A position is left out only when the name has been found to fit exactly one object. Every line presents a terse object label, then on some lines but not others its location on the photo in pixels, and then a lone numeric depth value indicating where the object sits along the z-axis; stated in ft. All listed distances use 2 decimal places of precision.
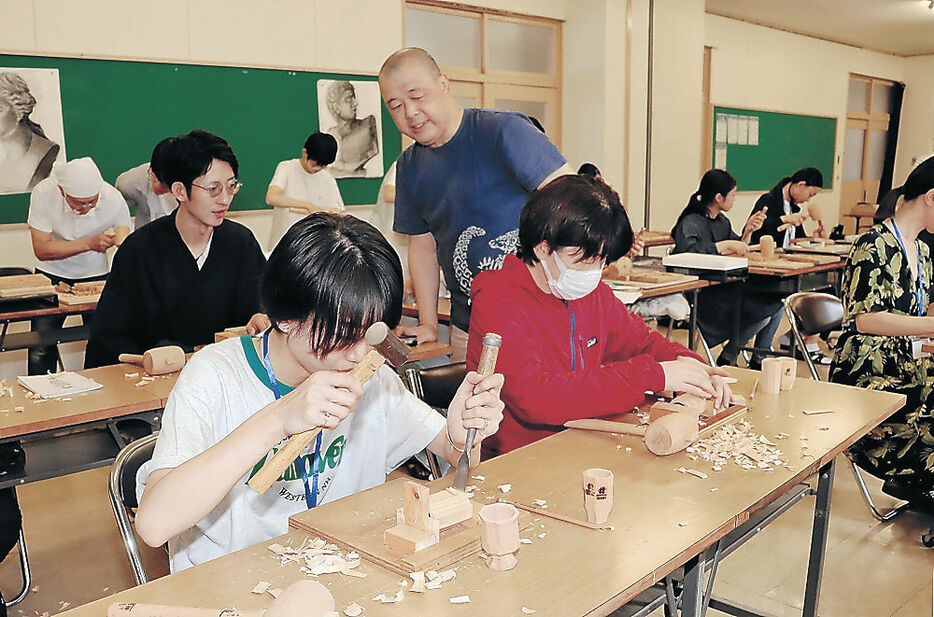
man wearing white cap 13.84
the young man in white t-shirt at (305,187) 17.40
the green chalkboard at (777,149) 34.35
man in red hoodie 6.42
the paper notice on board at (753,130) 35.06
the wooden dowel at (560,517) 4.48
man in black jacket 9.29
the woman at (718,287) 17.69
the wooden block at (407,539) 4.05
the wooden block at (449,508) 4.31
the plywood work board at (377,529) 4.02
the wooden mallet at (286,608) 3.30
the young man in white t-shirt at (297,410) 3.96
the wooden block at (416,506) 4.15
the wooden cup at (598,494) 4.50
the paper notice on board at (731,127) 33.71
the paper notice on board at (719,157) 33.14
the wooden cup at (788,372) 7.20
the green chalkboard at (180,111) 17.01
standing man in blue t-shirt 8.38
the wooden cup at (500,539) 4.03
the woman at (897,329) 9.51
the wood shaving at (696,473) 5.31
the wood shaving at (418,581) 3.80
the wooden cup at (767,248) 18.45
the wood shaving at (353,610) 3.59
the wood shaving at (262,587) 3.80
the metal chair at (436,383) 7.30
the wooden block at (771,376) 7.16
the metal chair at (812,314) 11.66
